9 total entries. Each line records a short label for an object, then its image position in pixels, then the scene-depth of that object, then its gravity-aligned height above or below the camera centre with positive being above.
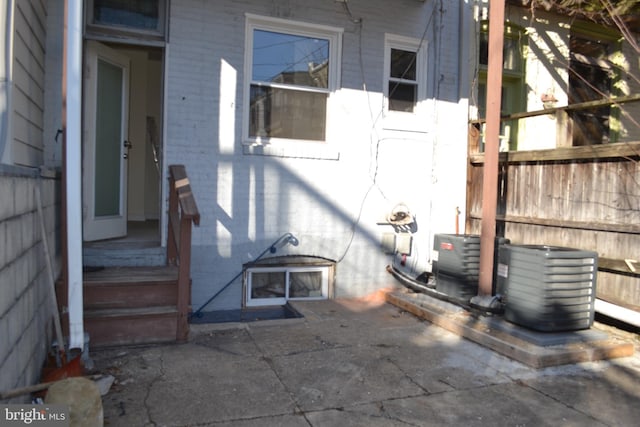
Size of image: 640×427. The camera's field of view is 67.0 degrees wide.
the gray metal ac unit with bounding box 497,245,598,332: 4.12 -0.73
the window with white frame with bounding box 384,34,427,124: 6.10 +1.61
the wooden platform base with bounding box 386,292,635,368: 3.86 -1.17
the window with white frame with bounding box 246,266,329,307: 5.60 -1.05
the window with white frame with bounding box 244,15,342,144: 5.53 +1.40
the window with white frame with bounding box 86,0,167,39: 4.93 +1.82
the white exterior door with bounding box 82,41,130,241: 5.02 +0.53
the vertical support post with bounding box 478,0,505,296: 4.80 +0.77
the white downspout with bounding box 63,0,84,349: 3.35 +0.16
